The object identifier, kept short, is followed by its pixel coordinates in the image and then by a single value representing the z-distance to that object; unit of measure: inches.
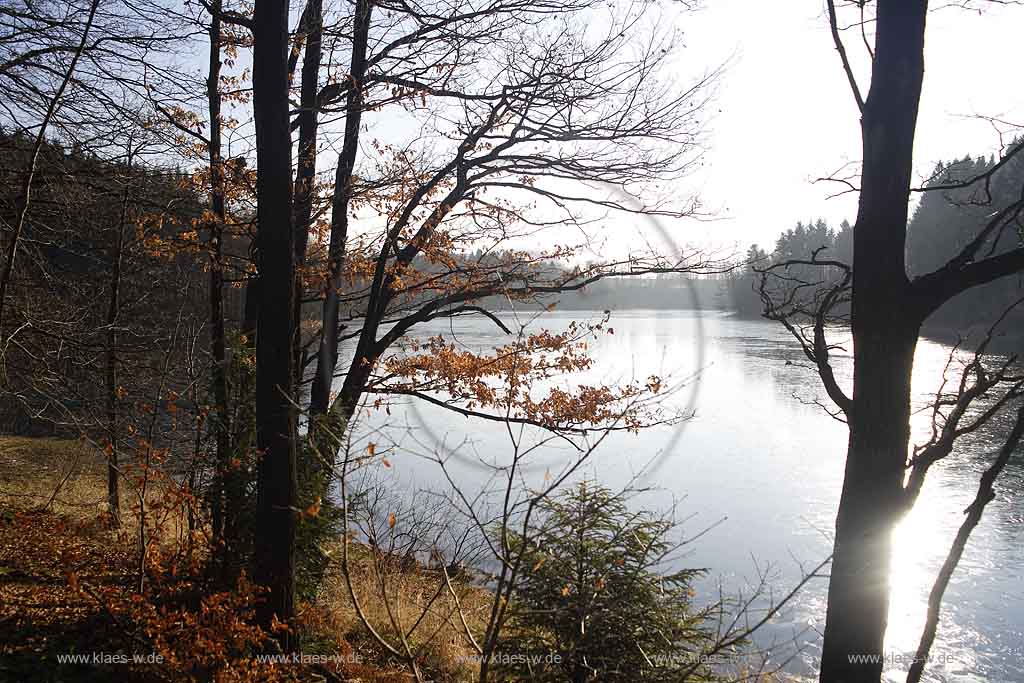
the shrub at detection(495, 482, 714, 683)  185.5
